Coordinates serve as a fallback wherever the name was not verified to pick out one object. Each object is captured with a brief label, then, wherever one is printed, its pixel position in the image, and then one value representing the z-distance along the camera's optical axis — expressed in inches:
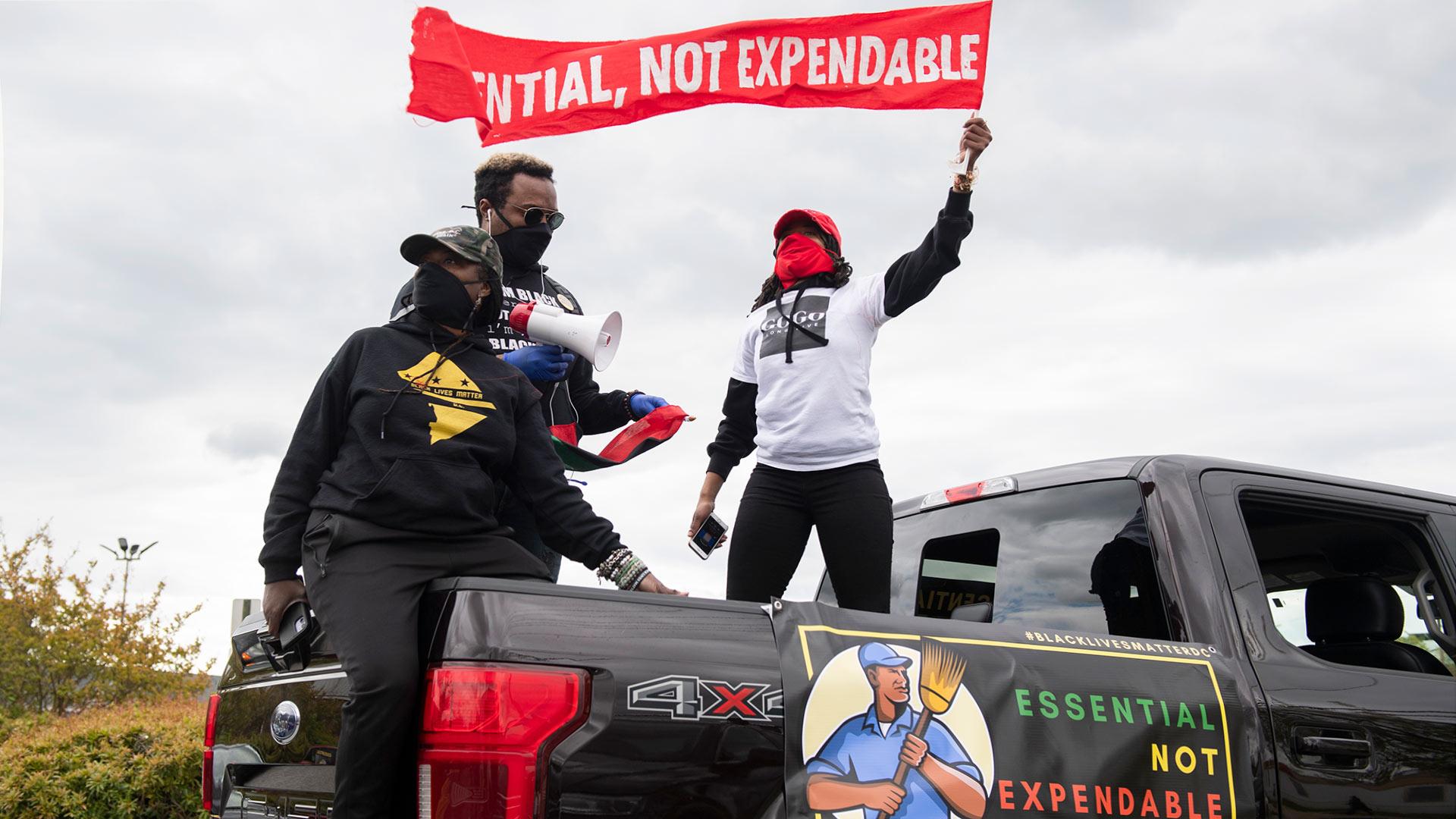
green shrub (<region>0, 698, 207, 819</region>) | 293.1
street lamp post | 610.9
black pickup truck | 81.8
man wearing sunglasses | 150.7
